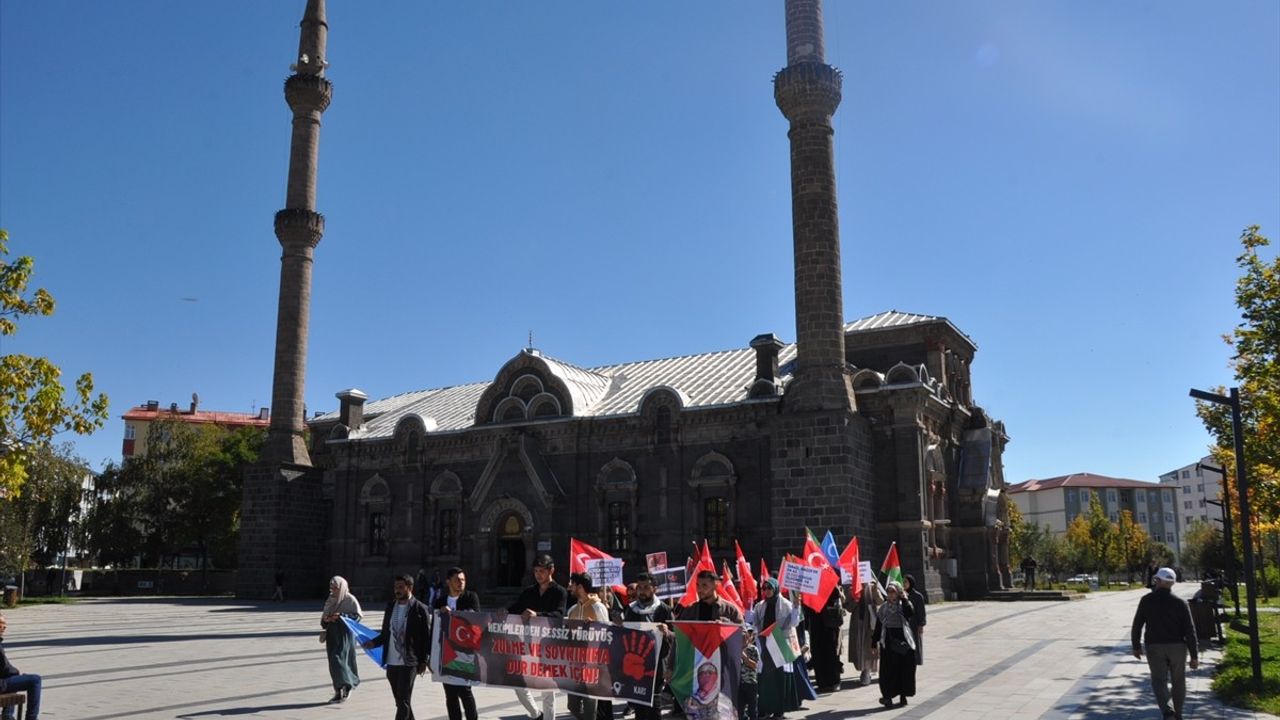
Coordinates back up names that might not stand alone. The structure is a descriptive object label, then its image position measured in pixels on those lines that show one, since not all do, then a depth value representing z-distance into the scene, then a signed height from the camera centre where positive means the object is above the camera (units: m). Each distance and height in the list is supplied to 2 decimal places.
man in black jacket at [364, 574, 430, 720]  10.08 -1.37
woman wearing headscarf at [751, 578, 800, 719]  11.63 -1.84
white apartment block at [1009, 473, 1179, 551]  106.75 +1.68
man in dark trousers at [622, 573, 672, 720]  11.00 -1.05
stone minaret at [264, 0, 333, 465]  43.28 +11.34
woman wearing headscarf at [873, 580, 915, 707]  12.45 -1.80
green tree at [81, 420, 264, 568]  55.91 +0.87
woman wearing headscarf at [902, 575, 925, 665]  13.33 -1.32
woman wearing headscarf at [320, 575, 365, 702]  13.20 -1.73
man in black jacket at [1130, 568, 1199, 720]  10.79 -1.33
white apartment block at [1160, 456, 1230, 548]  119.38 +3.31
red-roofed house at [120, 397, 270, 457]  99.81 +9.46
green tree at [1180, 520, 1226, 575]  79.38 -2.66
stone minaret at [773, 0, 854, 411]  30.38 +8.80
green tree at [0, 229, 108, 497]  20.98 +2.61
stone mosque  30.73 +2.39
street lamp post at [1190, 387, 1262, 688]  12.52 -0.24
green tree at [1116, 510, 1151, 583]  76.44 -2.23
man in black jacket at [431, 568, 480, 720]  9.91 -1.02
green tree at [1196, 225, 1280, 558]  20.80 +3.07
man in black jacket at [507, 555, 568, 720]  10.45 -0.89
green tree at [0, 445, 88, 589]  40.41 -0.15
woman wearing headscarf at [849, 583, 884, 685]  15.23 -1.87
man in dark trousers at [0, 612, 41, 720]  10.03 -1.79
